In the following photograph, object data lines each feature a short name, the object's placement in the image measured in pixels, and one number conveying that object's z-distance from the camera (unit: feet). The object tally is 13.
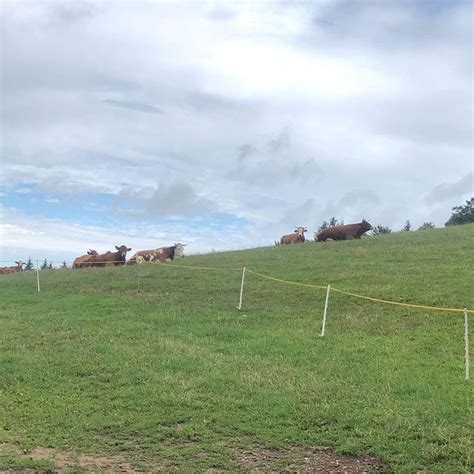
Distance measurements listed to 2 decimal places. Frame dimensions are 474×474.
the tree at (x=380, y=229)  183.81
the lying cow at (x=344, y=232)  111.55
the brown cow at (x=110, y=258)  112.37
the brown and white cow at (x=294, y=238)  122.21
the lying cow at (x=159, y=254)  112.57
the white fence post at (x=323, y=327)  47.38
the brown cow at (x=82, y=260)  114.28
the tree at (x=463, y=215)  185.37
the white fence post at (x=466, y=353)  35.88
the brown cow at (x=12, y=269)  126.53
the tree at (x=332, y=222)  232.76
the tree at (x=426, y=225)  164.18
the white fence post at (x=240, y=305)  59.04
